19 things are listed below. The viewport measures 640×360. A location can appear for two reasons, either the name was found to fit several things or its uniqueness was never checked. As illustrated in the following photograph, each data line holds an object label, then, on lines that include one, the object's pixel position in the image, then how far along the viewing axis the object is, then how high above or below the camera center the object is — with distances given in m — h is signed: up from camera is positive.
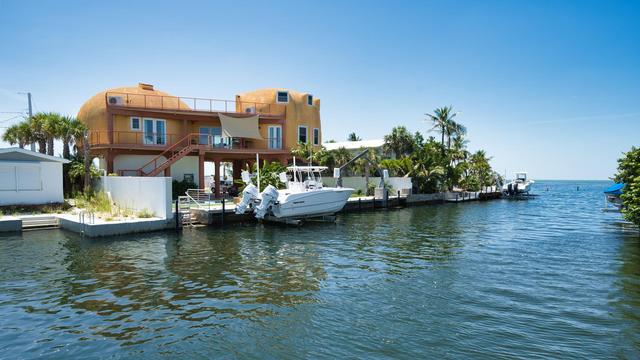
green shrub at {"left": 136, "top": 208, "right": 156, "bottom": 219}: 23.02 -1.29
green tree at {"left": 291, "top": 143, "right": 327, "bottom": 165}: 37.50 +2.74
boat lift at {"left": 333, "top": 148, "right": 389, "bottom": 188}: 38.21 +1.32
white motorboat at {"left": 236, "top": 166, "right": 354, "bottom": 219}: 24.86 -0.72
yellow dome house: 32.81 +4.82
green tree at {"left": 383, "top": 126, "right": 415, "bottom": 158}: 50.44 +4.79
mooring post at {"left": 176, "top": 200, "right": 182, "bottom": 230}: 22.97 -1.59
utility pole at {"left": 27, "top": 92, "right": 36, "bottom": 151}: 36.95 +7.89
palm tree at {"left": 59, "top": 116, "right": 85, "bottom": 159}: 29.17 +4.23
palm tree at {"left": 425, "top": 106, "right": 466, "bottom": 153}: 61.66 +8.31
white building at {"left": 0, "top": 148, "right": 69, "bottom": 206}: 24.88 +0.89
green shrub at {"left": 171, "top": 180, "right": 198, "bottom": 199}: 32.84 +0.15
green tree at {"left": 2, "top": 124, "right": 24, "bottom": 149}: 30.70 +4.13
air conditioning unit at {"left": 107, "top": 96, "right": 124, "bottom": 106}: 33.25 +6.94
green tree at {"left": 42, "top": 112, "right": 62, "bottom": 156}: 28.92 +4.47
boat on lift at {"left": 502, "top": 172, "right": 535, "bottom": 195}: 59.38 -0.77
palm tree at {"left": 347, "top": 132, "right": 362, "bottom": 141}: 76.31 +8.22
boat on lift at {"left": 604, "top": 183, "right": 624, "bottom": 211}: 30.63 -1.21
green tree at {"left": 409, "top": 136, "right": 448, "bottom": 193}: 45.78 +1.30
